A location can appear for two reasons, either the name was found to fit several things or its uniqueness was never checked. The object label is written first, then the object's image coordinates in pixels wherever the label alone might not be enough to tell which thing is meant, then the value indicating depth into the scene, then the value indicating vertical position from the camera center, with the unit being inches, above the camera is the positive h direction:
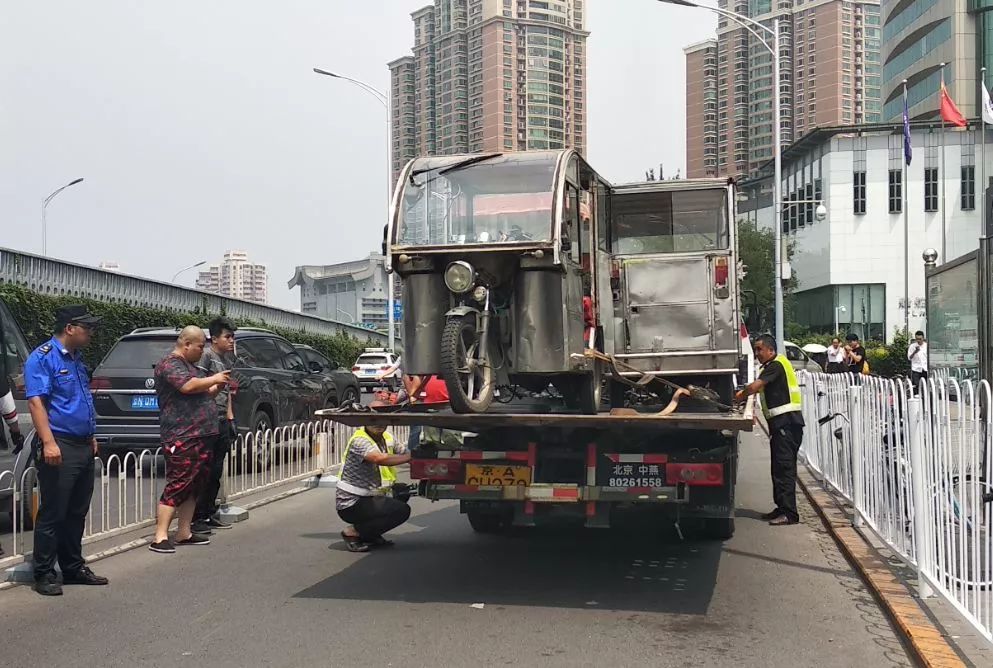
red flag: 1382.9 +311.9
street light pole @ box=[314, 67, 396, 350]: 1220.4 +51.1
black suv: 492.7 -25.6
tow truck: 256.8 -21.6
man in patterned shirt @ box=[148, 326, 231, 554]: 317.7 -25.6
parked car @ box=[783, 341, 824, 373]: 1562.5 -36.4
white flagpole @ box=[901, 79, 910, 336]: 1868.8 +122.5
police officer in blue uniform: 262.4 -26.9
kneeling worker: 319.9 -49.5
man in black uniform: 371.9 -32.7
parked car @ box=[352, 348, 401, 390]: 1332.4 -35.3
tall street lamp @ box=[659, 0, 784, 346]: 1007.5 +149.8
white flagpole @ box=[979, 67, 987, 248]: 2268.7 +348.5
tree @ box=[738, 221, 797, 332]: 2204.7 +169.7
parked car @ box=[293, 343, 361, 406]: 635.4 -25.2
